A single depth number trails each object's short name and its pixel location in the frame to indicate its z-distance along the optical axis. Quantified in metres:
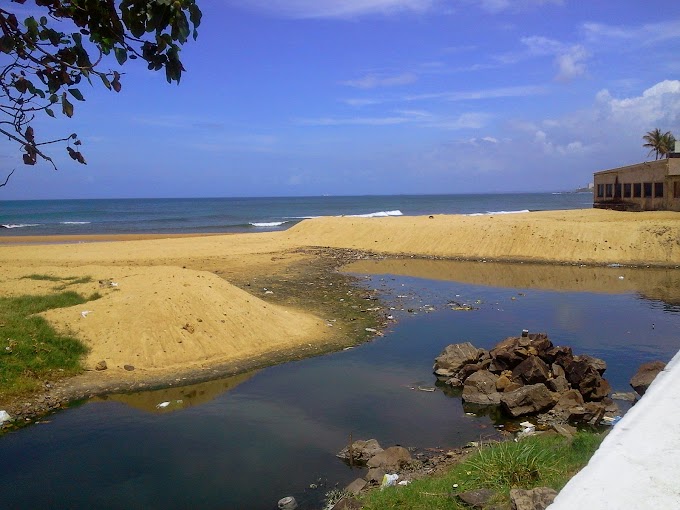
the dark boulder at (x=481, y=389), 10.92
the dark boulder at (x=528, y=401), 10.18
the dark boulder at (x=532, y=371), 11.09
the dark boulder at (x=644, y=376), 10.64
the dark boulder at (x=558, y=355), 11.63
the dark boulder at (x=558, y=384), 11.04
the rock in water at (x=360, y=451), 8.45
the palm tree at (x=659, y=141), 64.38
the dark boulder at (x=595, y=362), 11.66
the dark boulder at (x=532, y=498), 4.52
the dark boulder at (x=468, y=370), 11.85
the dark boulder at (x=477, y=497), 5.52
